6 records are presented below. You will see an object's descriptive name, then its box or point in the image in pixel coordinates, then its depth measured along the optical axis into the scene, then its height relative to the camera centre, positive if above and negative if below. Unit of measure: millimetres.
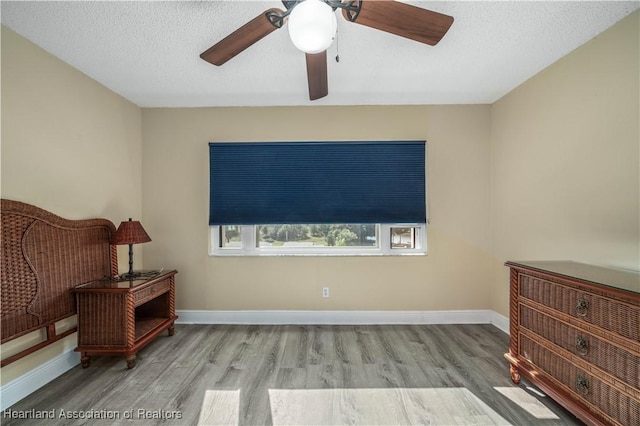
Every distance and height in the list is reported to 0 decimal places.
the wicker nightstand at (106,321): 2152 -841
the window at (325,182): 3021 +370
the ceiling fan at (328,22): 1119 +932
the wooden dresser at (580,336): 1328 -729
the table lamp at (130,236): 2434 -175
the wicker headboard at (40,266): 1763 -367
